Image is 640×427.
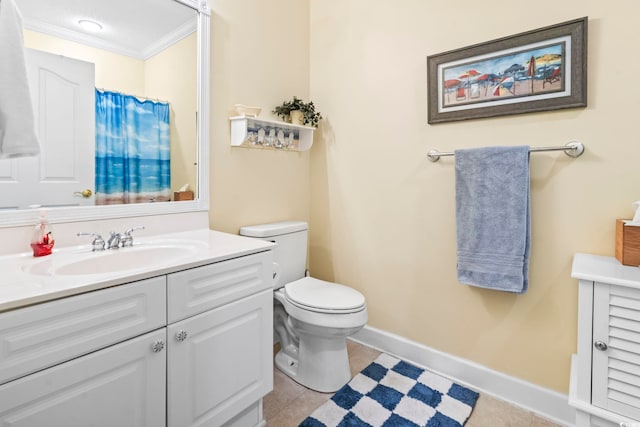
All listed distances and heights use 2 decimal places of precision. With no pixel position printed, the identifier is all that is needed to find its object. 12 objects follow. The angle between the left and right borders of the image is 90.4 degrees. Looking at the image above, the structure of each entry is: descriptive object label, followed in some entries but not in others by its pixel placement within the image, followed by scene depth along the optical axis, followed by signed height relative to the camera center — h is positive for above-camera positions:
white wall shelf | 1.79 +0.46
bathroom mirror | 1.22 +0.68
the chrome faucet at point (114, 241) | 1.28 -0.14
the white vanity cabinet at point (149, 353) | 0.78 -0.44
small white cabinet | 1.05 -0.48
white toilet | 1.57 -0.55
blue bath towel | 1.45 -0.04
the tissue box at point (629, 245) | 1.17 -0.14
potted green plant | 2.09 +0.64
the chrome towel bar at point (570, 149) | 1.38 +0.26
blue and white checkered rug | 1.44 -0.95
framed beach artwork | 1.37 +0.64
